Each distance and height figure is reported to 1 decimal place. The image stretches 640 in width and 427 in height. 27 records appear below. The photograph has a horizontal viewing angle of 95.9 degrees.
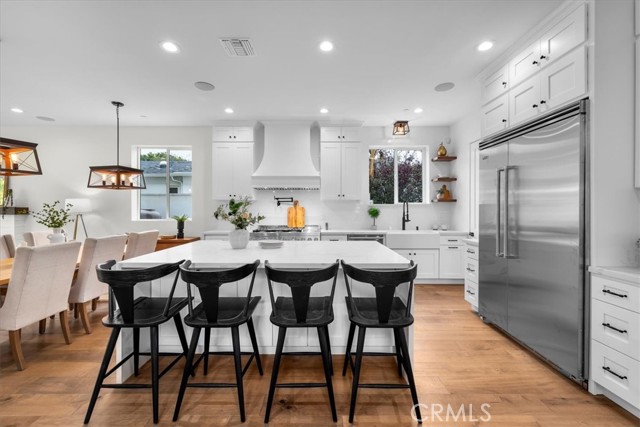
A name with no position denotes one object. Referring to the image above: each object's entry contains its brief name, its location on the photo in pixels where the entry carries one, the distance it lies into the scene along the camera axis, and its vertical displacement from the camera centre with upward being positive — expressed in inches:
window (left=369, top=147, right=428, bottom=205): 222.4 +30.5
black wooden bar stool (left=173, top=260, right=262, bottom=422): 64.4 -24.9
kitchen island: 90.6 -29.5
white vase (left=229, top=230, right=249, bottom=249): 104.2 -9.0
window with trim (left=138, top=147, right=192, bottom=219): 223.9 +23.4
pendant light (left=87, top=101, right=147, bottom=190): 141.2 +19.4
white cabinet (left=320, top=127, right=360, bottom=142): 202.5 +56.1
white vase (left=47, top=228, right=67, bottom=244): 133.2 -11.4
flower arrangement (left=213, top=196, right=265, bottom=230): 102.7 -1.0
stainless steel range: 168.0 -11.9
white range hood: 198.2 +37.6
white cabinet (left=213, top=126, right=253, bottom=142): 202.2 +55.6
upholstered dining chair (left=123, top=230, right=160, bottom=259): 139.1 -15.5
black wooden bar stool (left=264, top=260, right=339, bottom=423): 64.6 -24.5
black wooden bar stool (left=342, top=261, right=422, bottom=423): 63.9 -24.3
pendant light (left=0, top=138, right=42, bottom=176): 95.8 +19.1
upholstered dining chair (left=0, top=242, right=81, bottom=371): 88.4 -24.1
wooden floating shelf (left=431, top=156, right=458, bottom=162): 205.5 +40.2
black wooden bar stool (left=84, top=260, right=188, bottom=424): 65.6 -25.6
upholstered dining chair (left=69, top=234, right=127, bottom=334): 115.9 -25.7
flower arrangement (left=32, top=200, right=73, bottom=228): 210.1 -1.3
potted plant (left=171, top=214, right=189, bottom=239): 208.7 -8.0
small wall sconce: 202.2 +61.4
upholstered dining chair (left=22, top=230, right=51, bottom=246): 148.9 -13.6
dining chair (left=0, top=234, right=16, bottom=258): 139.6 -17.0
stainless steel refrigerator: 80.4 -6.5
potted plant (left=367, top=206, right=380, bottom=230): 211.2 +0.8
